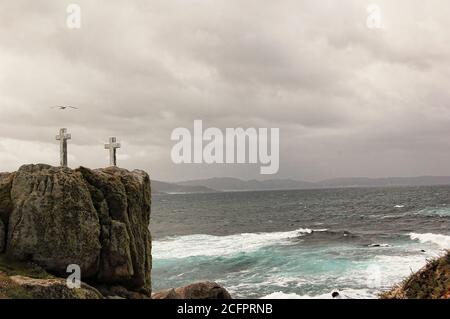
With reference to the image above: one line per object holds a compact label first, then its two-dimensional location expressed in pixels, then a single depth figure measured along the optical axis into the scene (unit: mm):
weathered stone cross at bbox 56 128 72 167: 19606
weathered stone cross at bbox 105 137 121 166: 22609
